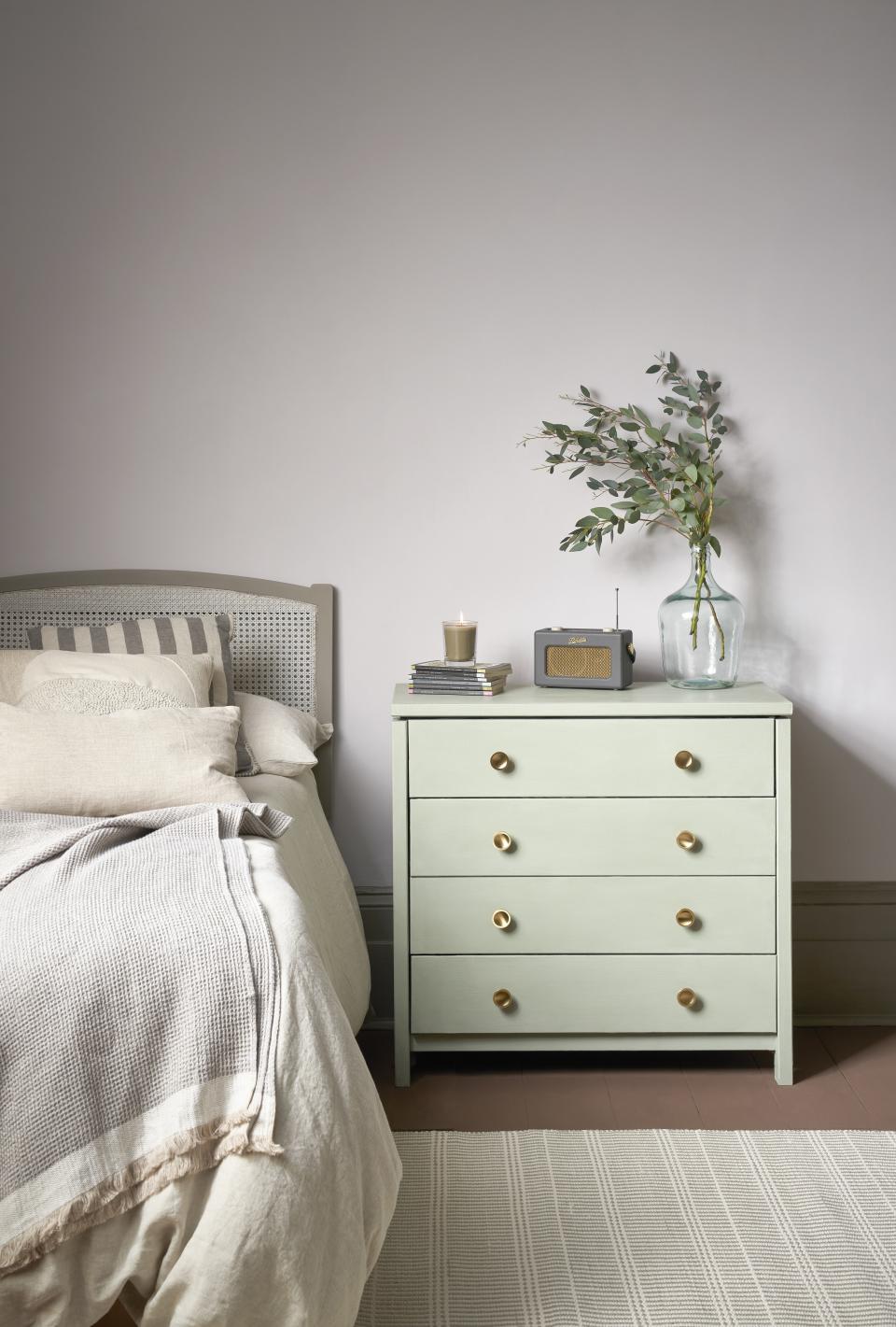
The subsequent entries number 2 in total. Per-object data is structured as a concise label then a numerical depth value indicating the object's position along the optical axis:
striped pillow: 2.47
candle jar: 2.47
